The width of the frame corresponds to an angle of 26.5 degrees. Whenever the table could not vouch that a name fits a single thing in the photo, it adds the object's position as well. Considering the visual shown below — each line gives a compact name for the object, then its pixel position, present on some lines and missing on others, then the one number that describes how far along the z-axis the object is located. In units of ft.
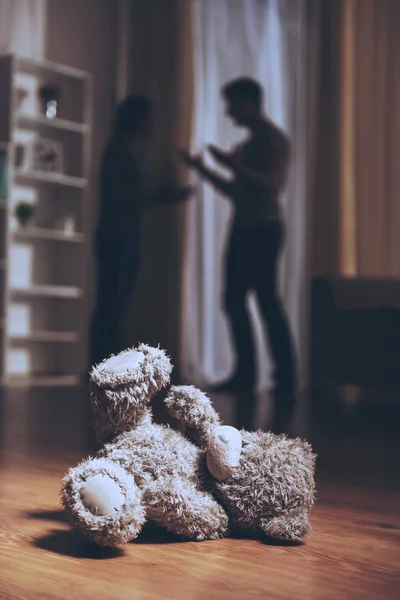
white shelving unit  16.24
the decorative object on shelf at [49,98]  16.40
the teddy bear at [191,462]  2.82
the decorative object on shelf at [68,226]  16.39
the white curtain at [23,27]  16.69
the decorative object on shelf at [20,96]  16.48
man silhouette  11.76
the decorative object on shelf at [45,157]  16.31
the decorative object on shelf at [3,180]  15.25
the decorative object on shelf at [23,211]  15.81
